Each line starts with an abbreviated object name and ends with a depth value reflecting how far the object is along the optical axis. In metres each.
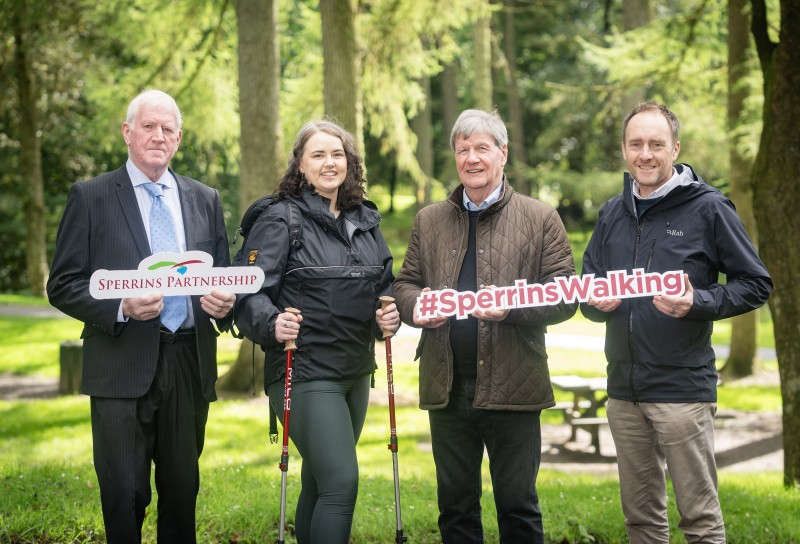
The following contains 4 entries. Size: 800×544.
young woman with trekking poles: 3.83
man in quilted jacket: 4.03
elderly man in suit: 3.85
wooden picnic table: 10.17
